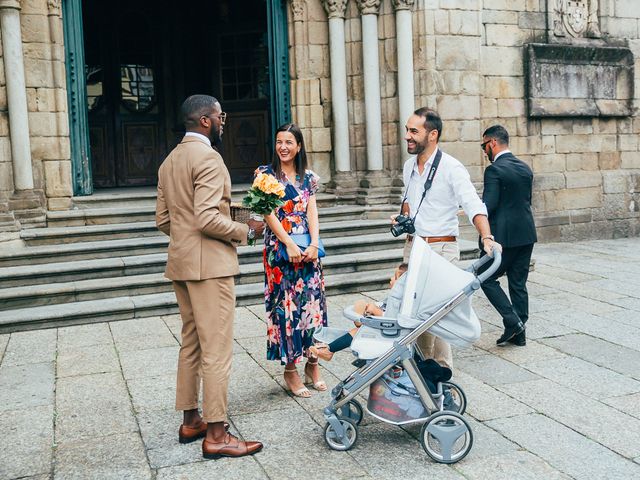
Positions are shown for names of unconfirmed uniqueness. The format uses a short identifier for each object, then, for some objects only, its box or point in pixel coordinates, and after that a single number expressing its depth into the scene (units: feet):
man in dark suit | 20.71
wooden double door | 41.42
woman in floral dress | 16.56
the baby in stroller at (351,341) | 13.96
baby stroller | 13.12
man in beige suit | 13.05
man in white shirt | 15.62
